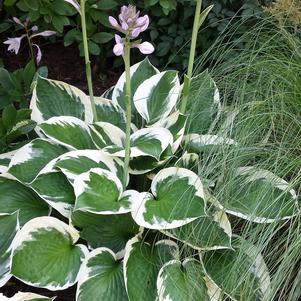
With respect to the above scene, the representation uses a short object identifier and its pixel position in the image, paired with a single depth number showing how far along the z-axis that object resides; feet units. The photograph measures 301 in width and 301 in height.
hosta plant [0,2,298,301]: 5.56
